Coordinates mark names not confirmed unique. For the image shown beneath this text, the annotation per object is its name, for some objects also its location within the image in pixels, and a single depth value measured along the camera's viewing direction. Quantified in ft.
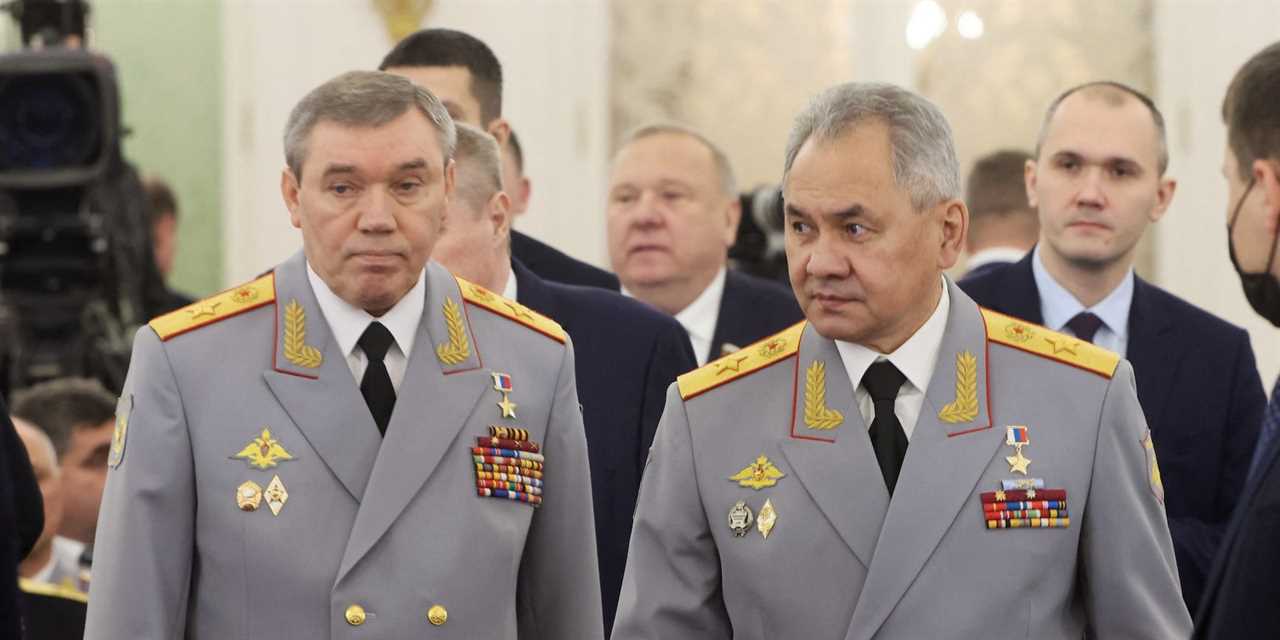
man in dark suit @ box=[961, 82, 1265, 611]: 24.98
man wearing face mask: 14.92
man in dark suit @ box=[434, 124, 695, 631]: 23.77
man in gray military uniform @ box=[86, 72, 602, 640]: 17.62
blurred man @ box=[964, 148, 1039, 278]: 35.63
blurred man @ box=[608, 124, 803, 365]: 31.55
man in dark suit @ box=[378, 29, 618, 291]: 27.48
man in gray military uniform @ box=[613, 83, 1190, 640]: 16.99
